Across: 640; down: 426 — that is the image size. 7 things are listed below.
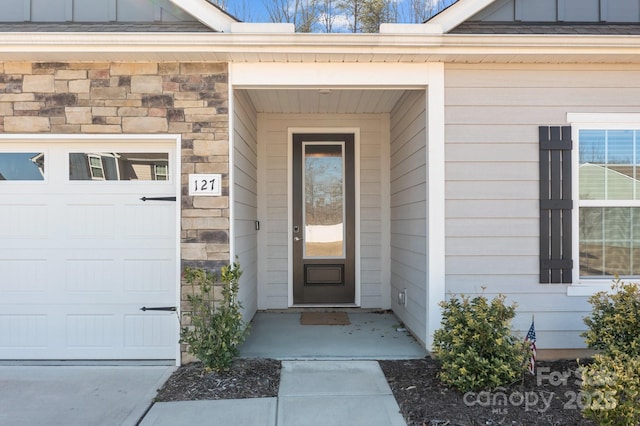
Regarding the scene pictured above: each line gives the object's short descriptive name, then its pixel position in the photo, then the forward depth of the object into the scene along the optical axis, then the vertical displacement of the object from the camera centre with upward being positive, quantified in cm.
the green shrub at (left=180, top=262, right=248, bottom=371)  340 -87
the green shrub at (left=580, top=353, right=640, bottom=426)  236 -100
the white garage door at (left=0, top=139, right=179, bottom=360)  385 -35
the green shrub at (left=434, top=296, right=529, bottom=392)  305 -98
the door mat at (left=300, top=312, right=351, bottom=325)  495 -122
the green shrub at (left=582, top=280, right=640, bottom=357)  313 -81
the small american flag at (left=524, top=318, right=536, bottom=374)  318 -97
